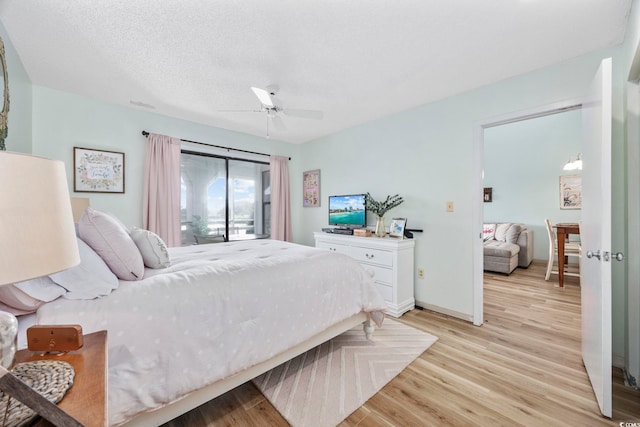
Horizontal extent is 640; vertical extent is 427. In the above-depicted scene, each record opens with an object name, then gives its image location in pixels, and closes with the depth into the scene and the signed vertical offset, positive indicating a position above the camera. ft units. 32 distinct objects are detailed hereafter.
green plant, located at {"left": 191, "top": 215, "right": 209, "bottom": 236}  13.07 -0.65
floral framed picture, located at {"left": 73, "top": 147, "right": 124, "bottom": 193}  9.44 +1.60
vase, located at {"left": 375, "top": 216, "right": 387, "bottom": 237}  10.85 -0.64
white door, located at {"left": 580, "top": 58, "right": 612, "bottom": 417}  4.72 -0.46
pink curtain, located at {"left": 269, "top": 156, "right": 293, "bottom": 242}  15.11 +0.77
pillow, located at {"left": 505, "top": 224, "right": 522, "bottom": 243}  16.22 -1.31
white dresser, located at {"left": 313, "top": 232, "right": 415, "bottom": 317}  9.48 -2.02
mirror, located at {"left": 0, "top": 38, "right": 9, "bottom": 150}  5.37 +2.52
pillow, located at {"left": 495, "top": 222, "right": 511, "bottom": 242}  16.66 -1.23
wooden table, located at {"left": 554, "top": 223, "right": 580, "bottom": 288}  12.20 -1.19
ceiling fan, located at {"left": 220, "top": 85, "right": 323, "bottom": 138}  7.40 +4.13
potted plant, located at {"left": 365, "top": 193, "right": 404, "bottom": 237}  10.87 +0.22
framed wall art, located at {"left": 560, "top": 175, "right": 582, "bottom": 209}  15.90 +1.39
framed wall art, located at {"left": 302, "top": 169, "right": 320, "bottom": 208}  15.20 +1.49
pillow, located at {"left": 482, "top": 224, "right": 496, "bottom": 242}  17.38 -1.23
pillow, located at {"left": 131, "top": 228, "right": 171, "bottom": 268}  5.18 -0.76
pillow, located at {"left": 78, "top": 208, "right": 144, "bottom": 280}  4.20 -0.52
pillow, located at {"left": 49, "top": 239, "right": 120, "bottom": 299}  3.63 -0.98
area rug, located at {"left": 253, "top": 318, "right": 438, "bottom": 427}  5.10 -3.89
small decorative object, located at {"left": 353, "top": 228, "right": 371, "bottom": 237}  11.02 -0.85
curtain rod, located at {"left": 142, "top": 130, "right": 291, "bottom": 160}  10.82 +3.40
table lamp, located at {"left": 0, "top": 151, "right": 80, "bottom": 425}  1.62 -0.11
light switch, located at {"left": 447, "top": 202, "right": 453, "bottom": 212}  9.43 +0.25
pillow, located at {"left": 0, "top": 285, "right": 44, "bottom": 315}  3.25 -1.17
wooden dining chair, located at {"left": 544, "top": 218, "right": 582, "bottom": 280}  12.99 -1.83
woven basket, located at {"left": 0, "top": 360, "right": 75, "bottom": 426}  1.74 -1.42
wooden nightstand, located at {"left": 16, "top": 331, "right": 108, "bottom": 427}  1.90 -1.51
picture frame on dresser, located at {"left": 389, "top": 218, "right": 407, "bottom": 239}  10.22 -0.60
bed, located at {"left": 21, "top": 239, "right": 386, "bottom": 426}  3.60 -1.92
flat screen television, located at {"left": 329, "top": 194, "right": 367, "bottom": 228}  12.21 +0.10
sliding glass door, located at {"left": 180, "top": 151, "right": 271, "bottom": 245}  12.87 +0.76
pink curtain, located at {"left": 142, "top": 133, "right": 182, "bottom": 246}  10.84 +1.06
